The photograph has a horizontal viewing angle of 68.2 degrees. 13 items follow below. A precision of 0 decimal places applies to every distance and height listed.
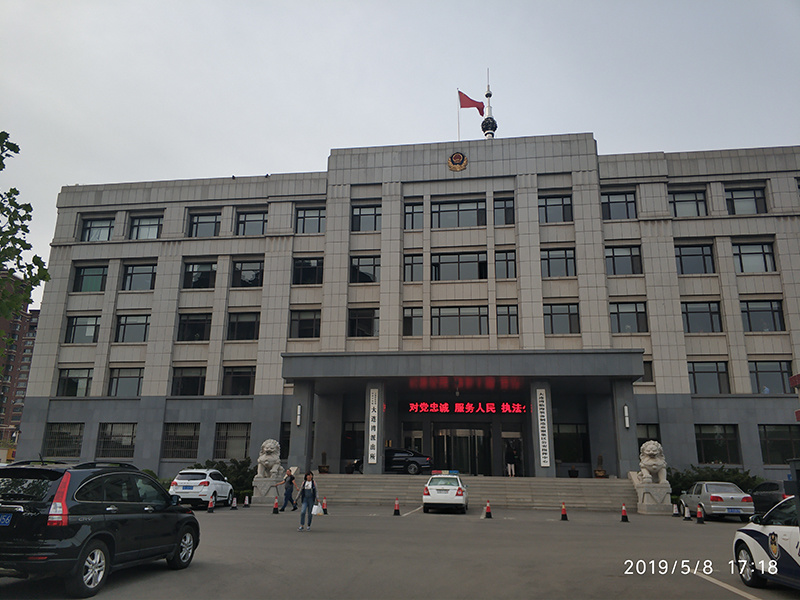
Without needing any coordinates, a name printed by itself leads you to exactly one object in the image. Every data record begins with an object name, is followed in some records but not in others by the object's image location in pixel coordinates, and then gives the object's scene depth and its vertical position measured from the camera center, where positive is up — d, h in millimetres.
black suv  7641 -1017
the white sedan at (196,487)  23766 -1468
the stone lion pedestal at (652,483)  25469 -1218
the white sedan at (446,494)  21984 -1506
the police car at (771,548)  8250 -1329
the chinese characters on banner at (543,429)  30062 +1209
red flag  40031 +23099
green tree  11273 +3593
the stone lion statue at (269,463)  27797 -585
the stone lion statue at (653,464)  26391 -417
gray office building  33938 +8484
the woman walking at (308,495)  15905 -1173
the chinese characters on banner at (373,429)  30547 +1134
